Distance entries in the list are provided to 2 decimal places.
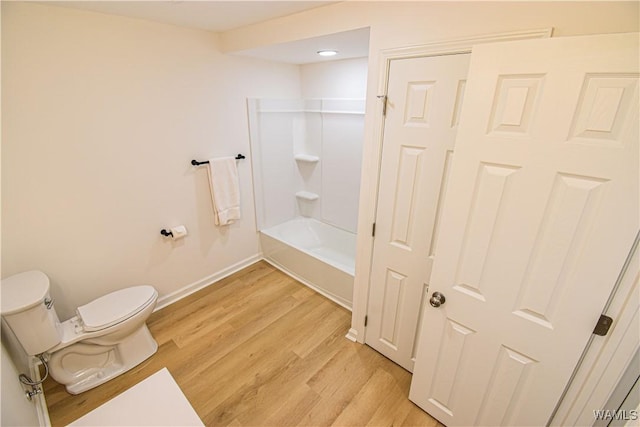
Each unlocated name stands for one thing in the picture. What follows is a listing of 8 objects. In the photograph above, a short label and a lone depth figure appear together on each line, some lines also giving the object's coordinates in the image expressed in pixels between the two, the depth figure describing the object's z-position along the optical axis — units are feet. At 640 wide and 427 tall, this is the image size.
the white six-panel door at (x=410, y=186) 4.44
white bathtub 8.21
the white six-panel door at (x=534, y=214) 2.79
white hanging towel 8.34
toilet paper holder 7.77
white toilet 4.96
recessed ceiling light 7.28
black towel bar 7.81
